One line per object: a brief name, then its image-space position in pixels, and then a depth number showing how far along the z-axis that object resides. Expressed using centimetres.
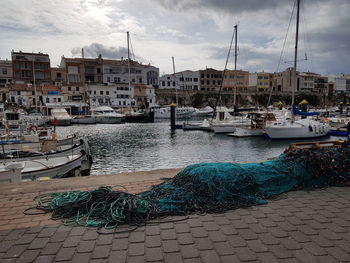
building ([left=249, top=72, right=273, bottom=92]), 10231
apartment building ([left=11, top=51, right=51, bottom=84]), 6956
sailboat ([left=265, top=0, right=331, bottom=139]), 2647
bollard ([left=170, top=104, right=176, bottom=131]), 3835
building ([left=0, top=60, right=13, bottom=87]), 7238
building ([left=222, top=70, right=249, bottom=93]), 9600
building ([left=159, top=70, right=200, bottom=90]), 9112
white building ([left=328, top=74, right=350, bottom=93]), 11656
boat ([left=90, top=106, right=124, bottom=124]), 5109
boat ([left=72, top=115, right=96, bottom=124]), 5078
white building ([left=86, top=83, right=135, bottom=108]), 6744
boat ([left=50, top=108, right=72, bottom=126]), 4881
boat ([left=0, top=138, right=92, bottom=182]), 875
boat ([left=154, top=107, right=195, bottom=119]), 5997
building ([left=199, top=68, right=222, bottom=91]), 9194
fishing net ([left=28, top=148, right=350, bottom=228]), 403
